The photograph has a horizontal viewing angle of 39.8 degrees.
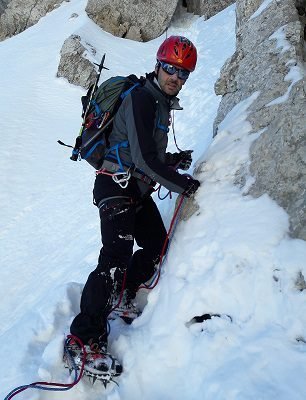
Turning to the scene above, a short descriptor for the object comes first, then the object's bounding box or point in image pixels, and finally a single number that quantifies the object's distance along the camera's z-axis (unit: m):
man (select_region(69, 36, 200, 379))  3.82
